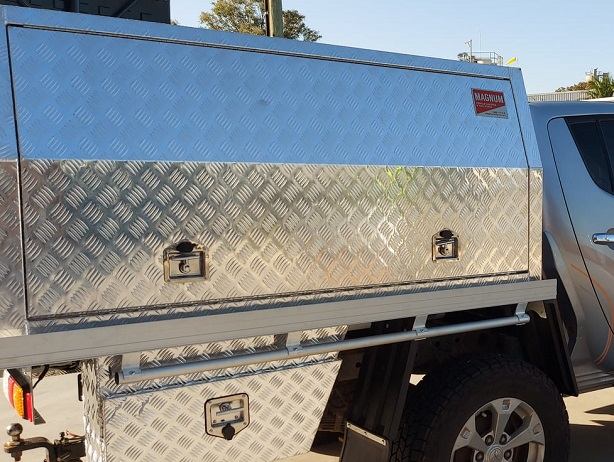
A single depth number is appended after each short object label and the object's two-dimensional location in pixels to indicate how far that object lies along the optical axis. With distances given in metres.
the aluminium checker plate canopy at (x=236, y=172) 2.39
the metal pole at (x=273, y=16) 9.58
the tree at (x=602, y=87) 31.83
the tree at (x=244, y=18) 29.45
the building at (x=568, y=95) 28.65
